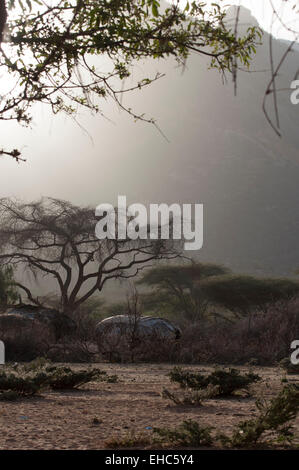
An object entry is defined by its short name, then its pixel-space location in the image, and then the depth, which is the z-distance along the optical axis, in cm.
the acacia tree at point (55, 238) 2686
